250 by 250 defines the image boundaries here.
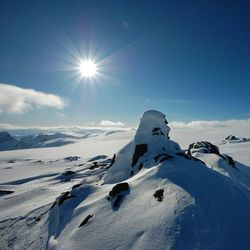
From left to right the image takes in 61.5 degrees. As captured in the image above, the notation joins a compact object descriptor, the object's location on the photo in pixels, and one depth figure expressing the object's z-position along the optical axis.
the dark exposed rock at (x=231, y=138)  123.62
